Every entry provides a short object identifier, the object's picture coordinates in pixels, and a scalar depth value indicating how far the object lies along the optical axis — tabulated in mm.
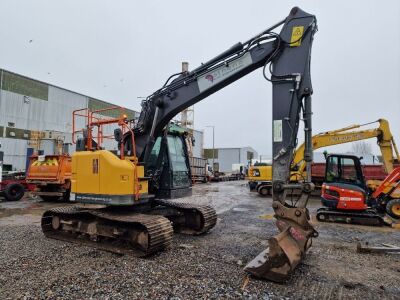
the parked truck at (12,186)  15399
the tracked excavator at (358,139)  13383
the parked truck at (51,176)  14867
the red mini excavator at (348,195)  10336
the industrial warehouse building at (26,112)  27625
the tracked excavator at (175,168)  5230
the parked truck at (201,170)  32397
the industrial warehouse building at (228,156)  69688
